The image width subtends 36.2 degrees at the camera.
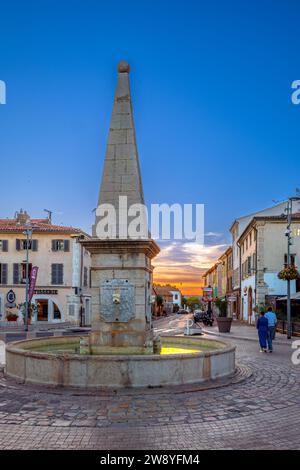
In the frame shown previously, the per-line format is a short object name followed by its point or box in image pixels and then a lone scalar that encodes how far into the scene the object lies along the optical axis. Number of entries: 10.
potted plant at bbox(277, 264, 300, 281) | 25.91
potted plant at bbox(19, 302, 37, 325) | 41.09
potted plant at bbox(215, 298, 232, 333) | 29.48
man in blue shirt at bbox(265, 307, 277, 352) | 17.27
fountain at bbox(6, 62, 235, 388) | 9.21
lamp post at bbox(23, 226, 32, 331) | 34.15
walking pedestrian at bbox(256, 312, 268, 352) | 16.17
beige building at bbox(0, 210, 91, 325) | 43.53
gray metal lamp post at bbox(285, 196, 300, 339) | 24.36
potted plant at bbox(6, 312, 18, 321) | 39.81
